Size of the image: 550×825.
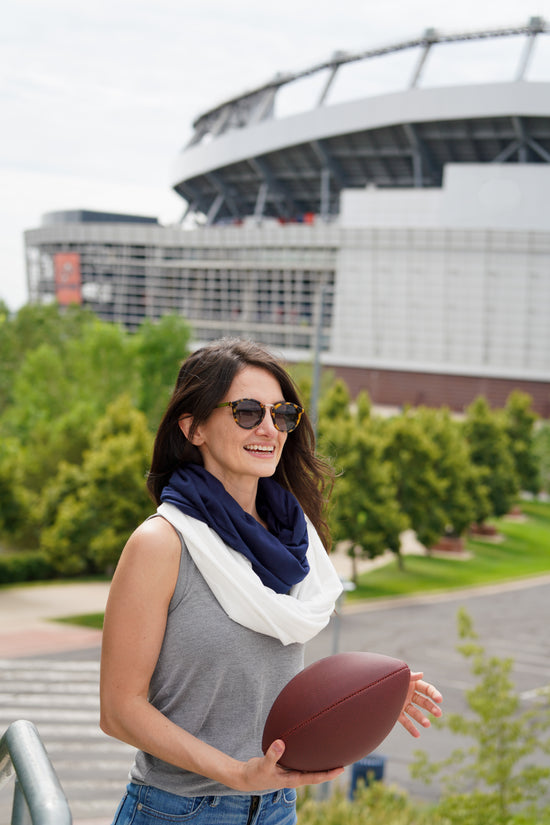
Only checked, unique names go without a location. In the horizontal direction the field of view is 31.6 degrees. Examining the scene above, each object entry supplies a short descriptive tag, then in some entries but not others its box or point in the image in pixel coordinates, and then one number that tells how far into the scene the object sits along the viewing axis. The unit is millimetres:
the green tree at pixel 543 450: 51219
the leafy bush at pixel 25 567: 31188
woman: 2742
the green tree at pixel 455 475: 36094
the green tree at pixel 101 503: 27016
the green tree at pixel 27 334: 54312
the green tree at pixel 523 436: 48188
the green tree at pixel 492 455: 42562
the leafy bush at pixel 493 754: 11070
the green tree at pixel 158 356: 45875
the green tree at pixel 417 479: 33656
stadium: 67500
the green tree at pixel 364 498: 30281
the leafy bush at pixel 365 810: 10453
